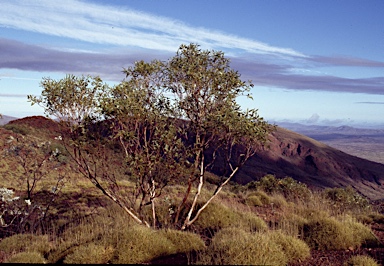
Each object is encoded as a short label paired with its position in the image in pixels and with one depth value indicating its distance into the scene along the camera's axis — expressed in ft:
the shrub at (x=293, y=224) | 38.40
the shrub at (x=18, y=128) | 173.37
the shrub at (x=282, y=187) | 87.10
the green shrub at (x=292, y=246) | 32.01
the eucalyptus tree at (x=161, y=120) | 40.22
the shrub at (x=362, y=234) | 38.06
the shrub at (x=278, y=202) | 62.21
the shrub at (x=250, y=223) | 41.35
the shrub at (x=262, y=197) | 67.83
